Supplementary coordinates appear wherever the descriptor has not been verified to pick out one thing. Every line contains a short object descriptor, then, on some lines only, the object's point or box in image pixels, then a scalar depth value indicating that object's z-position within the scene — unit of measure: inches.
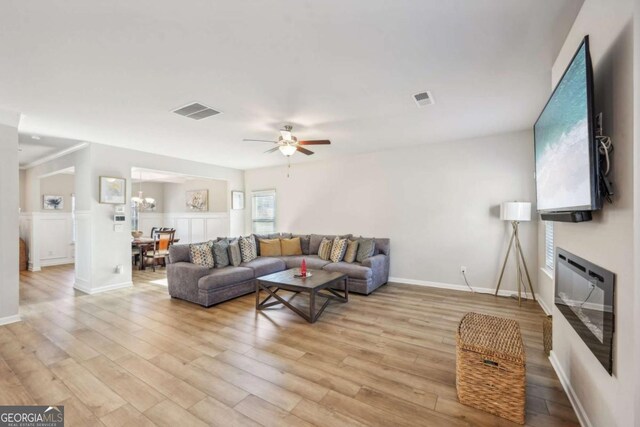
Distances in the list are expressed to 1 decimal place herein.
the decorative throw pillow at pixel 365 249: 193.9
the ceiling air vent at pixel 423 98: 114.3
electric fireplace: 53.2
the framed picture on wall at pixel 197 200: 357.4
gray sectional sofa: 159.6
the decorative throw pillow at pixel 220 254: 182.4
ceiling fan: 141.4
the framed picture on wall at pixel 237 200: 289.0
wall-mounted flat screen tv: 53.2
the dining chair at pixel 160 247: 260.5
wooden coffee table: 134.9
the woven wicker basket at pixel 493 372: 69.4
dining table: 260.8
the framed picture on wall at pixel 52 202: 282.4
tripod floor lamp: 153.9
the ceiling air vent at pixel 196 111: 126.1
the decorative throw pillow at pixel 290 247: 234.4
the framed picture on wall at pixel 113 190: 186.7
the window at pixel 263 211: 283.1
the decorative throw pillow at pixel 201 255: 173.8
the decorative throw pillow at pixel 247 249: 201.9
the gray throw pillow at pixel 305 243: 239.6
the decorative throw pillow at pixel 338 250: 200.5
